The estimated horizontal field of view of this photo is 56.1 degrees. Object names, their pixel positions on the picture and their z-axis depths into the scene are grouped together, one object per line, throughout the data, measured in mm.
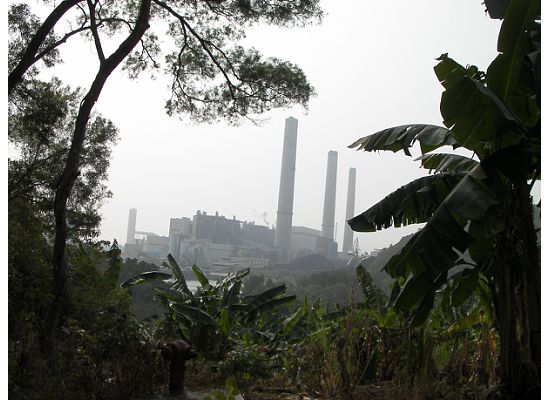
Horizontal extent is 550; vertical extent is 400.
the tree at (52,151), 5289
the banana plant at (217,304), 5422
